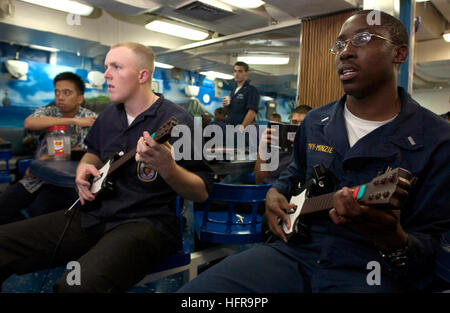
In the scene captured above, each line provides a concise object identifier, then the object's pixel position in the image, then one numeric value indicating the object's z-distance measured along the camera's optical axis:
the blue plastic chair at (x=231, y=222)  1.75
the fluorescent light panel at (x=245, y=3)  5.07
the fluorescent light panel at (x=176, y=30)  6.55
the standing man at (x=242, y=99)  5.07
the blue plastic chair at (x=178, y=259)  1.54
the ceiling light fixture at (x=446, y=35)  6.05
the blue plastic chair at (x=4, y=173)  3.54
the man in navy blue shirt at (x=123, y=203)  1.29
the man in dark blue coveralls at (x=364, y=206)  1.09
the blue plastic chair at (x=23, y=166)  2.80
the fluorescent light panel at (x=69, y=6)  5.29
